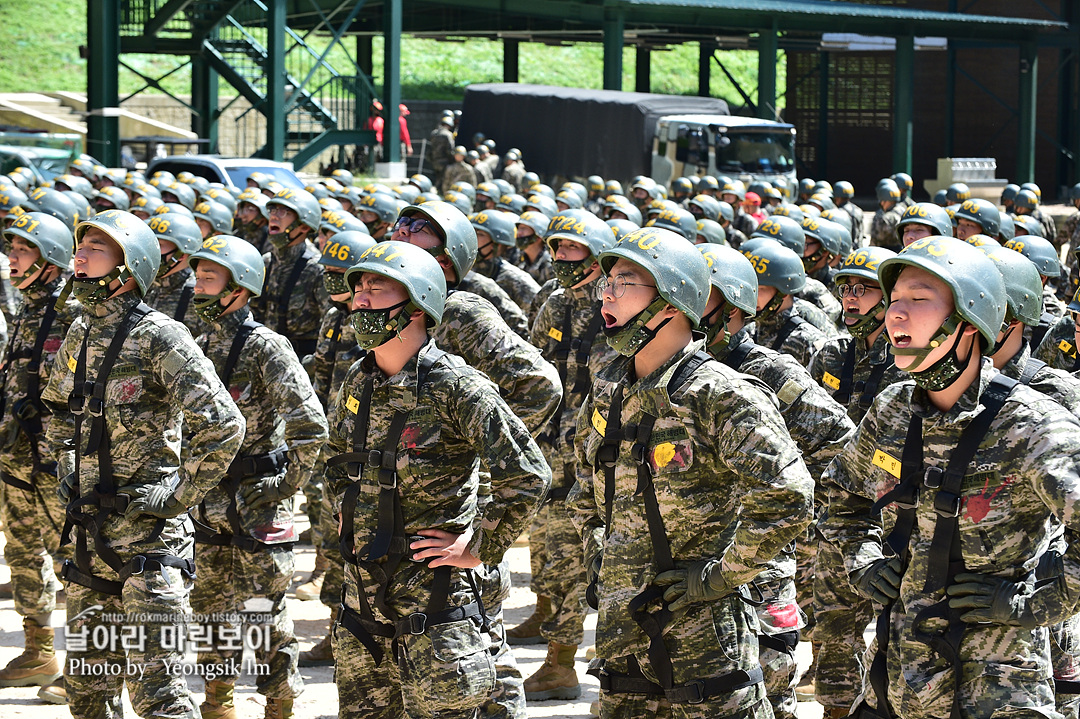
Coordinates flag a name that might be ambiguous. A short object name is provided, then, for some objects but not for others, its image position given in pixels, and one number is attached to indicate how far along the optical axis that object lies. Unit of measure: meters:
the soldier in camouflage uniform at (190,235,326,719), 13.80
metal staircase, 63.91
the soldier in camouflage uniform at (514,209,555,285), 25.02
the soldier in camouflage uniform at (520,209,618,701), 16.27
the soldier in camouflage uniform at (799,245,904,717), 13.25
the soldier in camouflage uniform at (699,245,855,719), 11.30
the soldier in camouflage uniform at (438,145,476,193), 57.00
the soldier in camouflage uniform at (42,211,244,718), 11.82
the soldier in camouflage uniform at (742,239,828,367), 15.66
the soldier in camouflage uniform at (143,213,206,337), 18.42
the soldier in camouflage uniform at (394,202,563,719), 13.75
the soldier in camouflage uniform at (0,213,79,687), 15.74
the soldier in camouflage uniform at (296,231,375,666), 15.94
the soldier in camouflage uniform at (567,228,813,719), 9.09
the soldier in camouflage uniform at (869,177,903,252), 45.62
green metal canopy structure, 63.31
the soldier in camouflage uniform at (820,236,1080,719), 8.62
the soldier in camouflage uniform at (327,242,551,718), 10.30
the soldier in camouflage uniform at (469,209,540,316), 21.53
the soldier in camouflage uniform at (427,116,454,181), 63.25
